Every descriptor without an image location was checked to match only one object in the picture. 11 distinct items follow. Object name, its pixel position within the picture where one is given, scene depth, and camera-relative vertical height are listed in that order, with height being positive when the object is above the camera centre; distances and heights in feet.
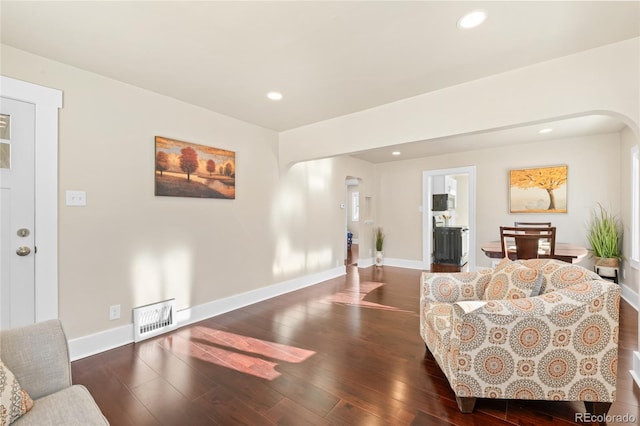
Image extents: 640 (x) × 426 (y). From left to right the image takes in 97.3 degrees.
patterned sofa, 4.99 -2.42
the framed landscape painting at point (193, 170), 9.61 +1.52
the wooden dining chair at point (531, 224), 14.02 -0.54
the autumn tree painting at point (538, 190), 15.23 +1.32
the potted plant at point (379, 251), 20.99 -2.88
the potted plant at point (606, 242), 12.64 -1.31
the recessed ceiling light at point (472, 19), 5.56 +3.95
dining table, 9.87 -1.44
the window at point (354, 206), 35.17 +0.80
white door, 6.88 -0.07
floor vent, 8.89 -3.57
